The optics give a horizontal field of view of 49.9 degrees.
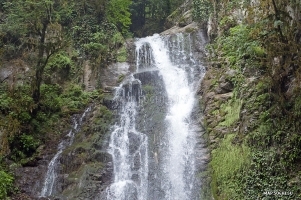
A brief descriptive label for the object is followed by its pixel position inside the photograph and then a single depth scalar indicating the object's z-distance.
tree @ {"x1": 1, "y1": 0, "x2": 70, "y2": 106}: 15.91
